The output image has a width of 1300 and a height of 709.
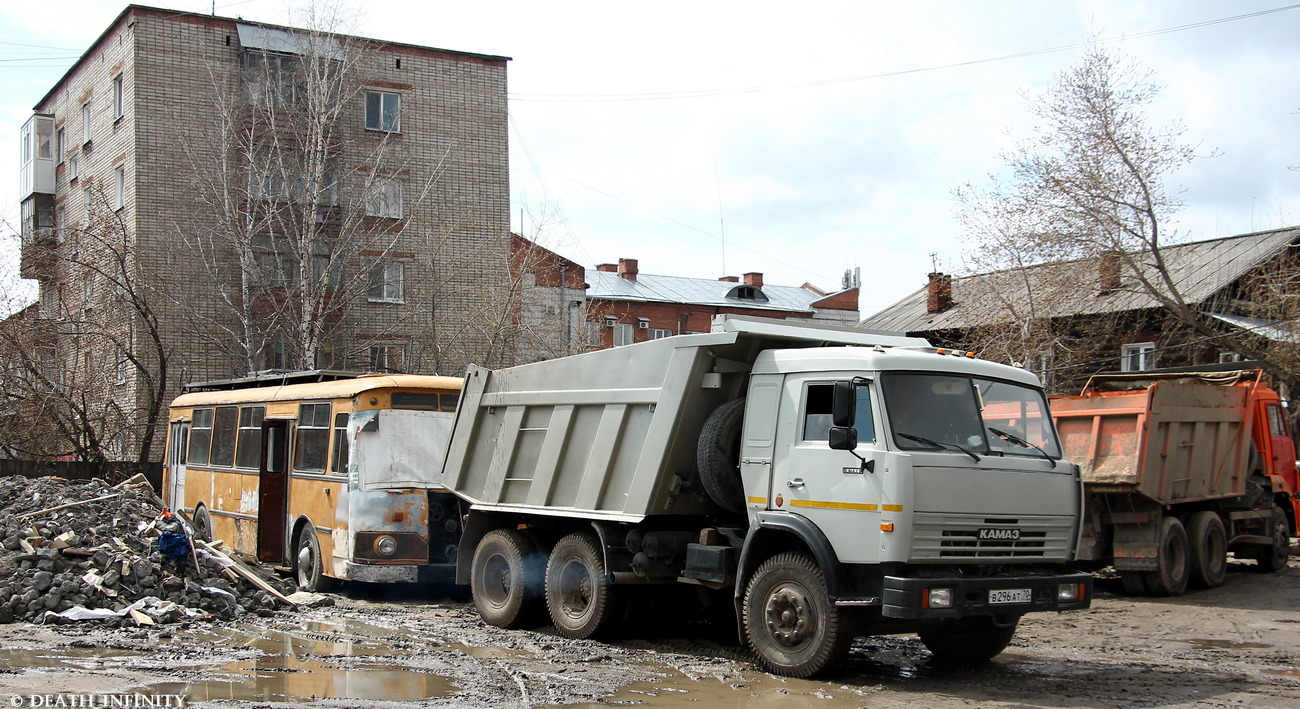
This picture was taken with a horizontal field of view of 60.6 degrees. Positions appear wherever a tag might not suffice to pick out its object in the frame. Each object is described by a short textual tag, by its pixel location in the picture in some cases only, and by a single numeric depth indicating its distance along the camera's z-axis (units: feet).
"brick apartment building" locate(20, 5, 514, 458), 84.33
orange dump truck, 43.50
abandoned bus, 41.09
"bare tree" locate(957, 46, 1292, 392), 70.18
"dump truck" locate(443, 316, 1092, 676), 25.98
